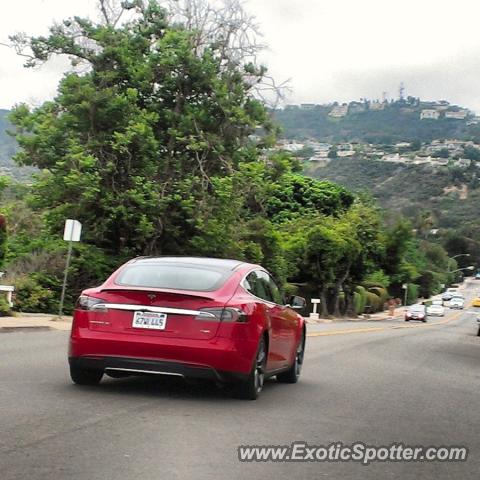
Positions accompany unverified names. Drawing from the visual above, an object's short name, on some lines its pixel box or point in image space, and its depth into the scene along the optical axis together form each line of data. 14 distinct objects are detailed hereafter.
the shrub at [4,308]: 21.33
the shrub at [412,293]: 106.90
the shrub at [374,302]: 78.03
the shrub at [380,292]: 84.06
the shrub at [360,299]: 68.19
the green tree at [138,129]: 30.73
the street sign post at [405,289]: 98.32
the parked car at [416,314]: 64.94
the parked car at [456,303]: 111.94
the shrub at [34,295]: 26.44
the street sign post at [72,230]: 21.83
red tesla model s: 9.17
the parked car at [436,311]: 81.25
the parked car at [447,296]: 125.62
